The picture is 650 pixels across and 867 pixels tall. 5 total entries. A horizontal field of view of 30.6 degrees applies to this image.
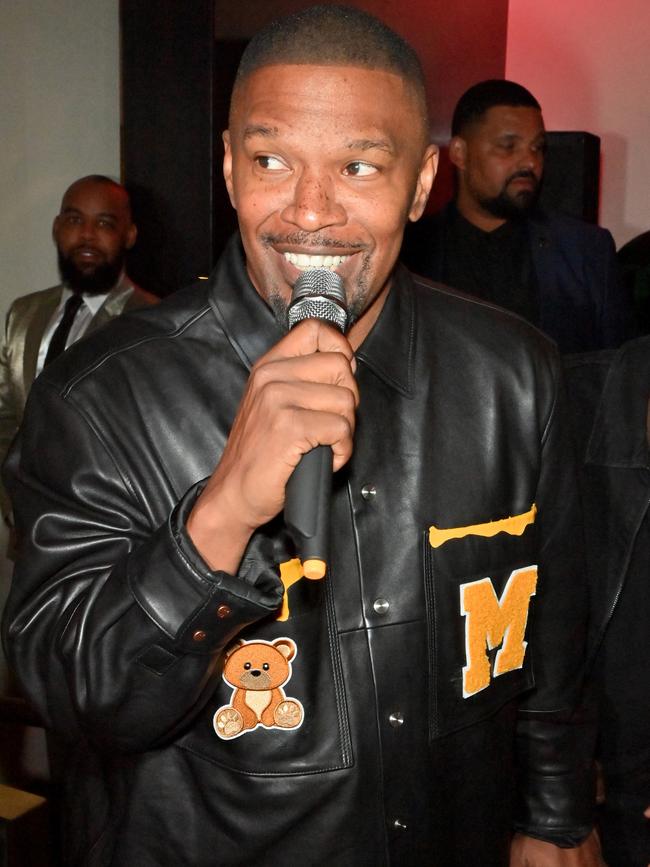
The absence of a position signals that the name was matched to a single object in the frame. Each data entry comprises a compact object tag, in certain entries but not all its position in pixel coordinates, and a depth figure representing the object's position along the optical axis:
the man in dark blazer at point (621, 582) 1.93
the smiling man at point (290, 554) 1.31
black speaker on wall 5.44
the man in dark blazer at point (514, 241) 3.91
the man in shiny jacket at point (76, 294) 4.22
